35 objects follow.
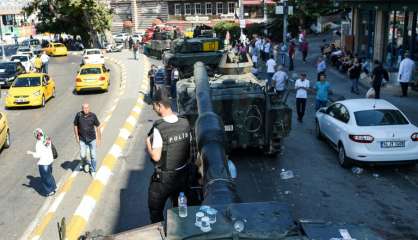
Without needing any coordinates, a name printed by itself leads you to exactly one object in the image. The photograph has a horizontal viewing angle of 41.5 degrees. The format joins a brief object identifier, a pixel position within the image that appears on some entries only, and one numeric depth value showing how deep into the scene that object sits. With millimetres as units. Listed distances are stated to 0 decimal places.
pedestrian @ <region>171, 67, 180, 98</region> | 22531
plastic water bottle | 4918
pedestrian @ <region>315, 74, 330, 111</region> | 18375
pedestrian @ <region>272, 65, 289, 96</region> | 20422
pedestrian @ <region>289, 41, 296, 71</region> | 32031
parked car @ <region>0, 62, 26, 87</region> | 30922
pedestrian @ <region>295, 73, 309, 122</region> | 18438
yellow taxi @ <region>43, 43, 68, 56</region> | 54219
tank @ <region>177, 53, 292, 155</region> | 13750
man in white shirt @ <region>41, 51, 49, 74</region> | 34275
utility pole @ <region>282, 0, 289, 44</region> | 32000
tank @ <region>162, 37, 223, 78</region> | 22355
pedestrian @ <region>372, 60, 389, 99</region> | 21375
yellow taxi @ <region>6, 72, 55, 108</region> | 23828
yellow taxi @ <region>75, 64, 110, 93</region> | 27656
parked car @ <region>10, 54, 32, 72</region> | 38225
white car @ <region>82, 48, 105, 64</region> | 41531
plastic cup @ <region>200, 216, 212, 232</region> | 4687
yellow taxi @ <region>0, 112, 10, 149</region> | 15883
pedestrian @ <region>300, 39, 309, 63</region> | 35812
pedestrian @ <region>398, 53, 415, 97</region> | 21969
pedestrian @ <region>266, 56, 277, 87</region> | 25812
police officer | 6820
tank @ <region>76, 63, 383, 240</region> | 4691
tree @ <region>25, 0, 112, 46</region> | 57656
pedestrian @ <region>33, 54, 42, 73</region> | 34812
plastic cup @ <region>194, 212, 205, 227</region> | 4746
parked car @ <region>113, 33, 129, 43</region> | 69625
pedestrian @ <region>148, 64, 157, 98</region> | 24866
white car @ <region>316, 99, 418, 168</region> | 12734
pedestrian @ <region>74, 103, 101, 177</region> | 12906
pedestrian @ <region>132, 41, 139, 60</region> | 44862
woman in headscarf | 11578
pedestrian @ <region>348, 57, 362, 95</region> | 23578
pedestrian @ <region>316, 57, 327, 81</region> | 24734
